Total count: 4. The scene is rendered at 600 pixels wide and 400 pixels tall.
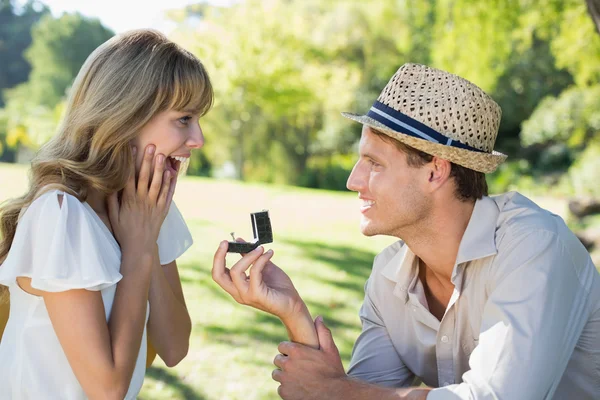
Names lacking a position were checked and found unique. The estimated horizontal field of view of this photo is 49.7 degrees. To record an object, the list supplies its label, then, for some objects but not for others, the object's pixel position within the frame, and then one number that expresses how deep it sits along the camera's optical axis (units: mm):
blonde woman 2158
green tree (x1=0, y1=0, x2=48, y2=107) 56188
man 2244
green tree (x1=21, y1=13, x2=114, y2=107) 48125
